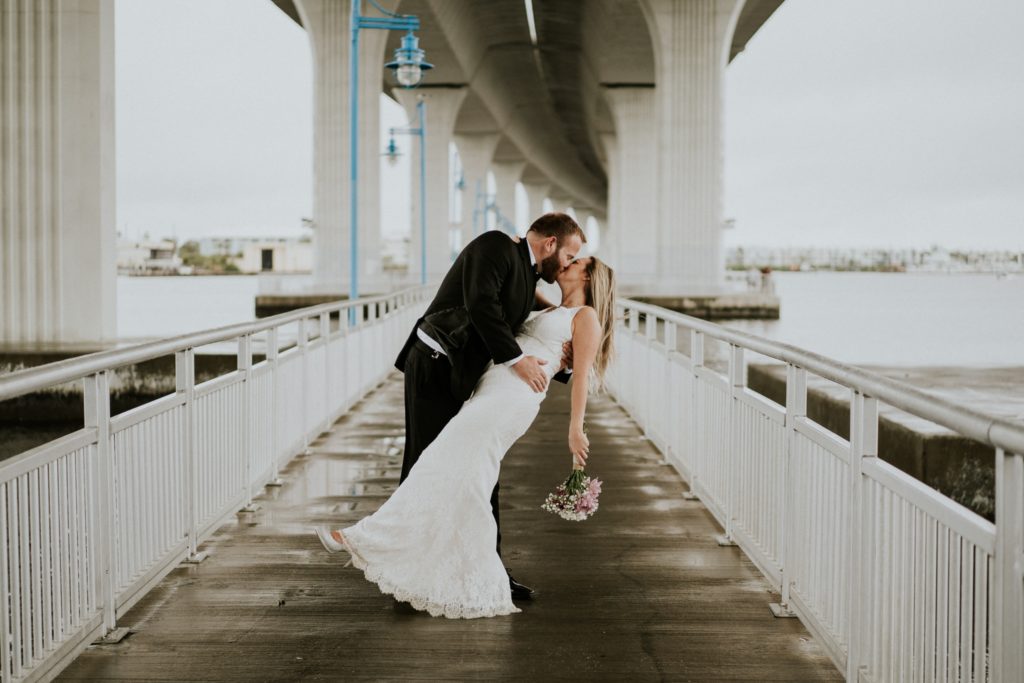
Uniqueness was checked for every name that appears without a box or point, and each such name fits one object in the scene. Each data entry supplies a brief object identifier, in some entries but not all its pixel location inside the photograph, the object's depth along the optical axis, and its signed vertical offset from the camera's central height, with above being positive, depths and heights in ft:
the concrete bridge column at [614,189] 217.77 +19.60
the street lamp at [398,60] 59.52 +12.04
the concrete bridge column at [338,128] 128.98 +17.69
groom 16.35 -0.46
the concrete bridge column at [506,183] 328.70 +30.27
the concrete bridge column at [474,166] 242.78 +26.21
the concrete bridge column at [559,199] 490.49 +40.17
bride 16.60 -2.97
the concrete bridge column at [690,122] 131.73 +19.05
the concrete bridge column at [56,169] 60.59 +6.25
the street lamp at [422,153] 112.57 +13.54
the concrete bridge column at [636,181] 195.72 +18.80
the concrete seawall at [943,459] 32.40 -4.73
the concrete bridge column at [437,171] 179.22 +18.66
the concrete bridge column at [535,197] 428.56 +34.87
